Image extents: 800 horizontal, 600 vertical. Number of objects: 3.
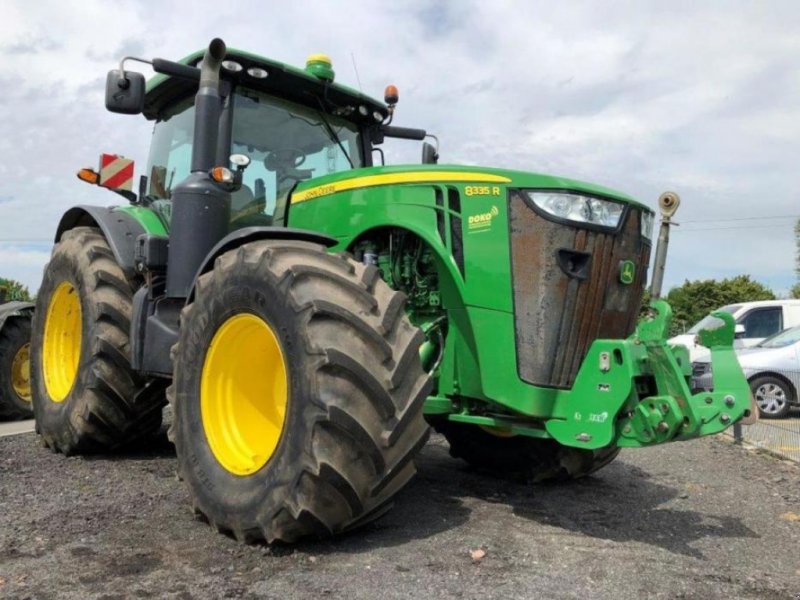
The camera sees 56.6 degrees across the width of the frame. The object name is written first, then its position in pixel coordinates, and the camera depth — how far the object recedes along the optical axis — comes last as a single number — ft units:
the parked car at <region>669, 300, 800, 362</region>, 39.60
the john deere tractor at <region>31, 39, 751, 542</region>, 10.14
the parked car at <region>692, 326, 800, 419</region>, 33.30
